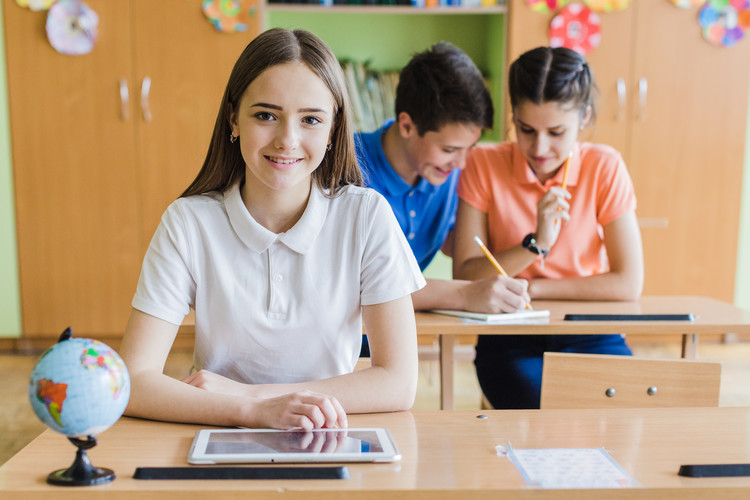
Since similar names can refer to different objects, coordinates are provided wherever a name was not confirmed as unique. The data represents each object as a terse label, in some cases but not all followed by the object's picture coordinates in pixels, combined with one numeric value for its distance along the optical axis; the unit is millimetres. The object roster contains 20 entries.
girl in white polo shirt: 1312
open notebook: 1855
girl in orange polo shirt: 2088
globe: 814
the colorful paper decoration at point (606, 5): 3699
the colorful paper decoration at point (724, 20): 3742
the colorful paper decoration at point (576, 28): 3705
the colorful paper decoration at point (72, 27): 3617
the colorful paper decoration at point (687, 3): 3725
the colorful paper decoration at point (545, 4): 3697
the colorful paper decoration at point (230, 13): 3672
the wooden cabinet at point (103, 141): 3670
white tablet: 938
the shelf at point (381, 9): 3771
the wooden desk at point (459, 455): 862
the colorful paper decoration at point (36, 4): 3594
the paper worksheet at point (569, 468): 883
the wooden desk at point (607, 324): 1817
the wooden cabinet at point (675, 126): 3754
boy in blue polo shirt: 1980
